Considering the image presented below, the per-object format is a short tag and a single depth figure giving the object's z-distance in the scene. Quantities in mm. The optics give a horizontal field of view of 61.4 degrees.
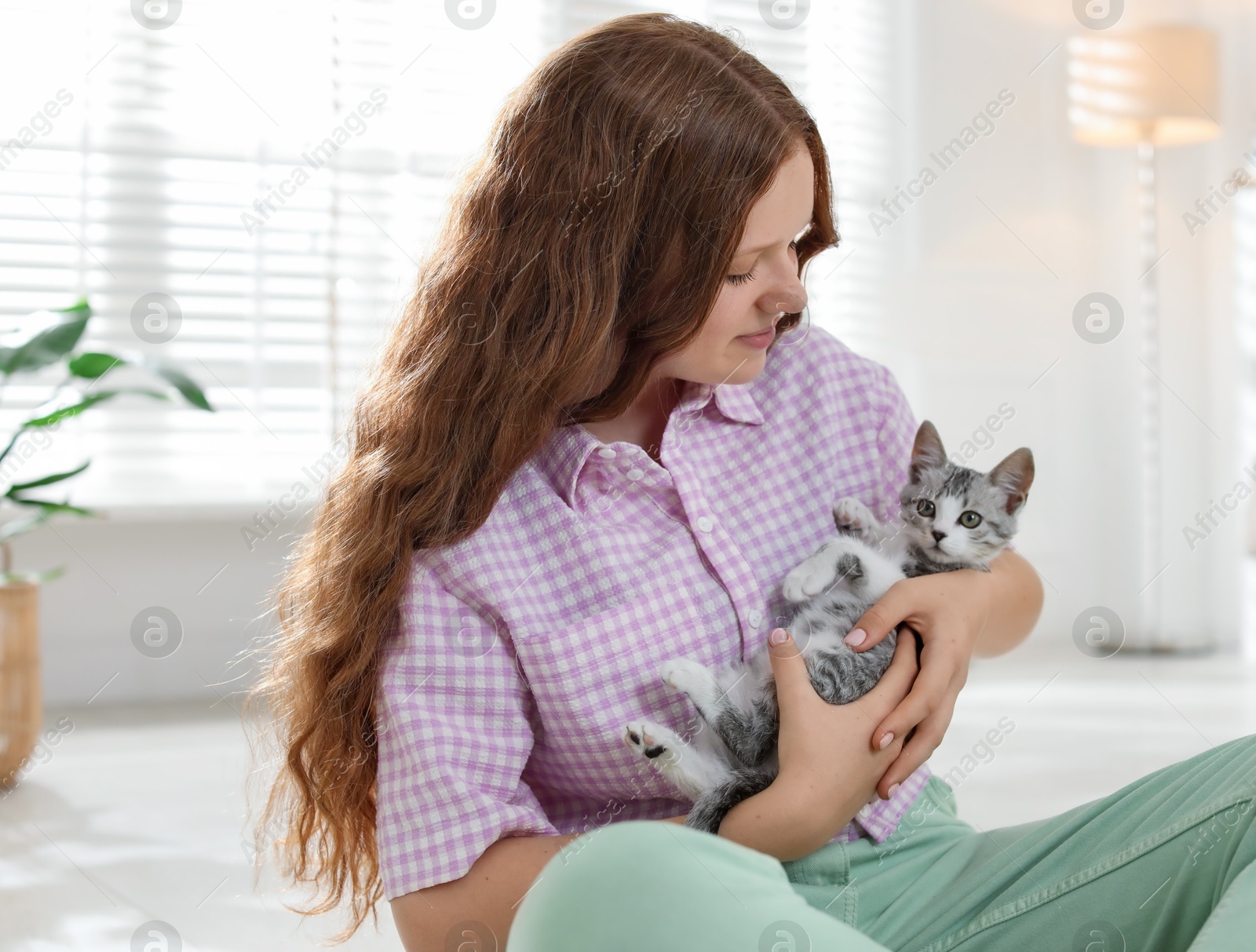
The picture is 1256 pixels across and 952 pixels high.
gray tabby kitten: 964
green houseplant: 2182
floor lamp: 3270
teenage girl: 895
